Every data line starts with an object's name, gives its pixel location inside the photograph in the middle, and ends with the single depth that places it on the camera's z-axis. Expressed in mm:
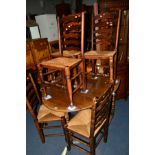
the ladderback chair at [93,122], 1481
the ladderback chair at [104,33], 2045
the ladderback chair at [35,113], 1970
